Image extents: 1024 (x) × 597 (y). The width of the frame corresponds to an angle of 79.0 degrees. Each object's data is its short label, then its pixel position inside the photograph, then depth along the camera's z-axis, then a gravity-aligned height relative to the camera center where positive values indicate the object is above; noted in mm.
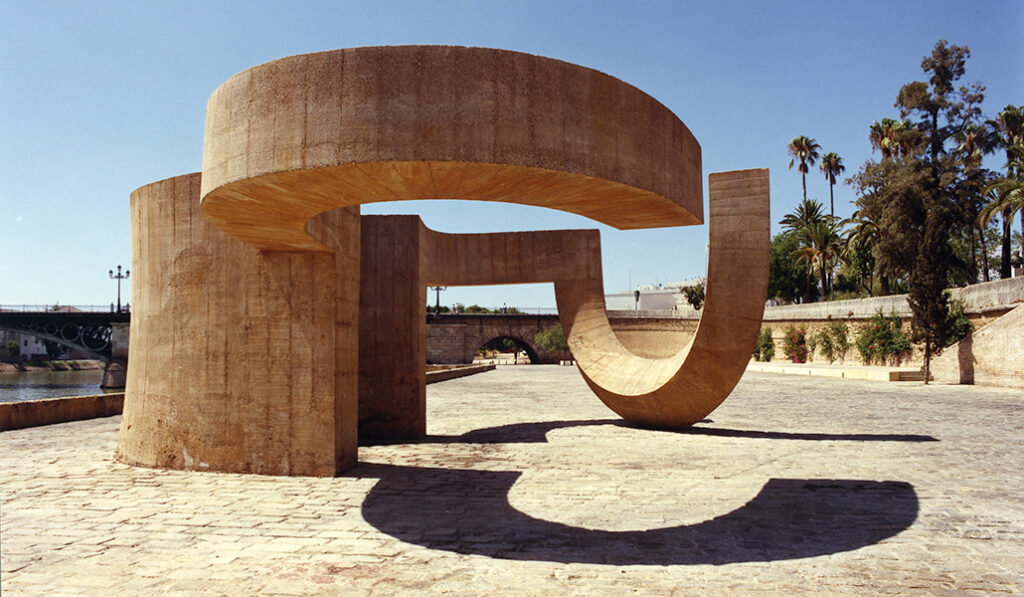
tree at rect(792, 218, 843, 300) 44500 +4963
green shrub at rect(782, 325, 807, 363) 34906 -1595
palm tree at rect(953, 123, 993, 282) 32656 +7653
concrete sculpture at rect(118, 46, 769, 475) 4473 +1006
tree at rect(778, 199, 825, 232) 49562 +8125
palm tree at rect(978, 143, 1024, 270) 24750 +4792
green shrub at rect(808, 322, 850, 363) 31070 -1342
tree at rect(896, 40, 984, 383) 22219 +7223
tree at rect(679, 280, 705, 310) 53531 +1966
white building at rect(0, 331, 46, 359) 75081 -2342
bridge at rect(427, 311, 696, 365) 50906 -1034
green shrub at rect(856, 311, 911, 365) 26781 -1194
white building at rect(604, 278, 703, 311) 84000 +2851
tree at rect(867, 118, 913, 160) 36031 +11238
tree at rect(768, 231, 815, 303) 55125 +3642
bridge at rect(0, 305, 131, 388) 46438 -315
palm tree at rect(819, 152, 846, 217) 52656 +12676
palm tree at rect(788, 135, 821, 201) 53688 +14331
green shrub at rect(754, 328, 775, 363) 38031 -1869
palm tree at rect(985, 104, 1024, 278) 31177 +9825
